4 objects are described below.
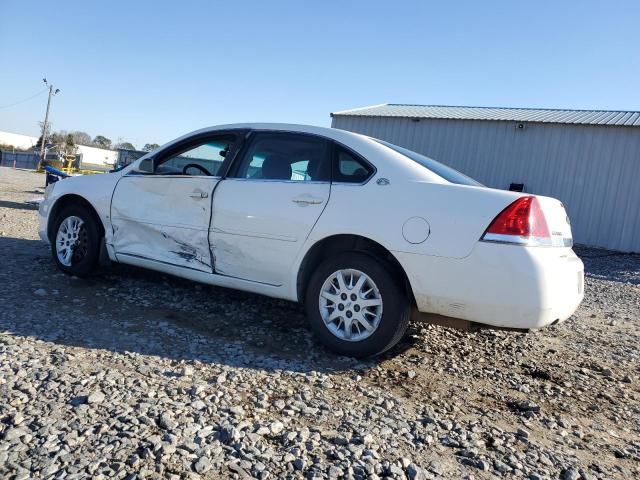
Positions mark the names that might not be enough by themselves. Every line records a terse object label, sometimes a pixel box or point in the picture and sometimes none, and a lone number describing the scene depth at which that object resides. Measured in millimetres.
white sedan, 3207
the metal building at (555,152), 13445
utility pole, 52031
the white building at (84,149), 72962
